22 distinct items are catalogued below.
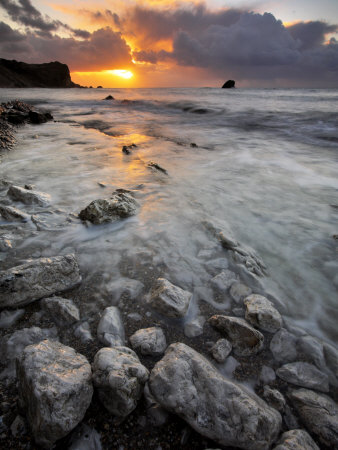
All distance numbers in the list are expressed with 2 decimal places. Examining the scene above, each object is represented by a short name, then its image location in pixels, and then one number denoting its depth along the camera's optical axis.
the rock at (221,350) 1.51
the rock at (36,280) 1.68
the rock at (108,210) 2.89
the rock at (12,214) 2.81
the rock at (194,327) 1.68
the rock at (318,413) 1.19
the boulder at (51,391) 1.04
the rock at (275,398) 1.30
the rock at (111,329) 1.57
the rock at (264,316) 1.71
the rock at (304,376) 1.41
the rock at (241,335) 1.56
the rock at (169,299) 1.77
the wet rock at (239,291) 1.97
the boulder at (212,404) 1.09
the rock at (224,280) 2.08
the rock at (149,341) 1.53
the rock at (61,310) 1.68
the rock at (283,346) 1.56
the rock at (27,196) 3.28
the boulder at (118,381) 1.18
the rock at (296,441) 1.10
